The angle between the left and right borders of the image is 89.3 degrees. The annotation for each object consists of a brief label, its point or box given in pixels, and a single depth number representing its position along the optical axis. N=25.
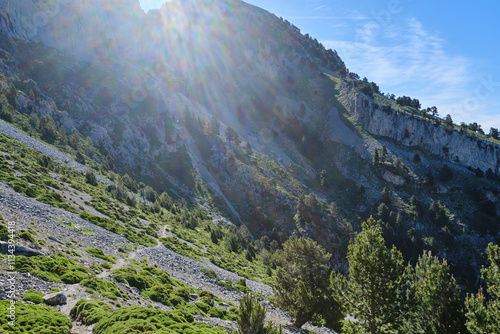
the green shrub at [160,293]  25.62
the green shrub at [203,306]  28.06
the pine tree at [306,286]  30.20
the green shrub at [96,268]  26.56
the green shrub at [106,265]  28.86
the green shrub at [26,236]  24.56
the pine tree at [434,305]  18.14
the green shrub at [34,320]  12.88
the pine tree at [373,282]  19.94
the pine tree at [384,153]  131.49
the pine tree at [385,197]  115.97
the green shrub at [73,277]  21.18
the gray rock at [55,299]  17.81
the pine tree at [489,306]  14.98
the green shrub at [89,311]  16.25
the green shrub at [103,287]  21.33
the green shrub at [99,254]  31.08
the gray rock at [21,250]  19.93
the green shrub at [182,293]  29.24
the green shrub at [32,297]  16.69
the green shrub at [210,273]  42.59
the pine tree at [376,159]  129.62
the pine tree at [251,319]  12.39
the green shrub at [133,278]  26.23
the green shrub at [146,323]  14.80
